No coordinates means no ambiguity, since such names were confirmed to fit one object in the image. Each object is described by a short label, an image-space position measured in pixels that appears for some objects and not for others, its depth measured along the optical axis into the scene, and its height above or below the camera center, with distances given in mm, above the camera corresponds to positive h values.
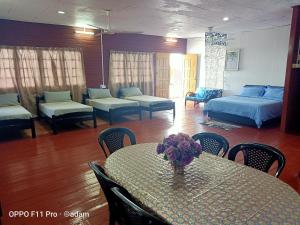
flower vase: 1578 -703
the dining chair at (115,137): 2345 -704
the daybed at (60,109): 4867 -859
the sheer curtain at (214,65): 7666 +157
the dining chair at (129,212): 1088 -721
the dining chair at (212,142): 2180 -715
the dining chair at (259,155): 1827 -727
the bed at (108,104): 5668 -871
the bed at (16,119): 4285 -910
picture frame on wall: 7414 +334
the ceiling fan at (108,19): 4540 +1191
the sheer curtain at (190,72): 8969 -90
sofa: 7492 -843
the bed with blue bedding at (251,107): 5270 -923
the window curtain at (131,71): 7375 -19
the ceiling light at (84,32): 6515 +1136
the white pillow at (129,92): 7189 -683
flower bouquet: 1480 -532
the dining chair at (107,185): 1376 -706
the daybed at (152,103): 6141 -905
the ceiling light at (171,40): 8578 +1158
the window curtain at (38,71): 5680 +0
